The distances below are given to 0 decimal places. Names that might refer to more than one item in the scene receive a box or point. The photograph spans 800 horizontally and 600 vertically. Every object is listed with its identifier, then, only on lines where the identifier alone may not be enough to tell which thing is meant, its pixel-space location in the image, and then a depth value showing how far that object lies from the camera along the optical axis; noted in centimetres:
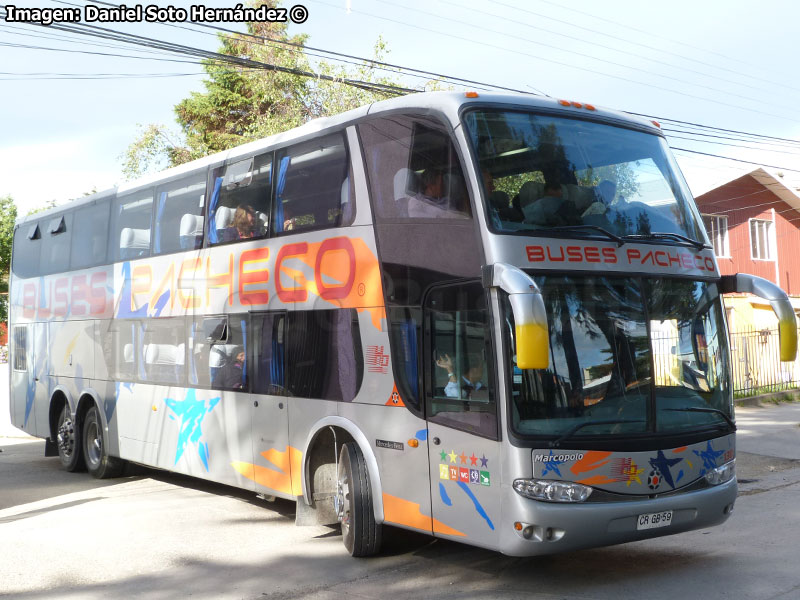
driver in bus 689
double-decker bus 668
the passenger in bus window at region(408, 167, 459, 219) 739
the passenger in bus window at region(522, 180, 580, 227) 706
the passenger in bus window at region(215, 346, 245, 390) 1012
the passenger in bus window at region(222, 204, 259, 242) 995
